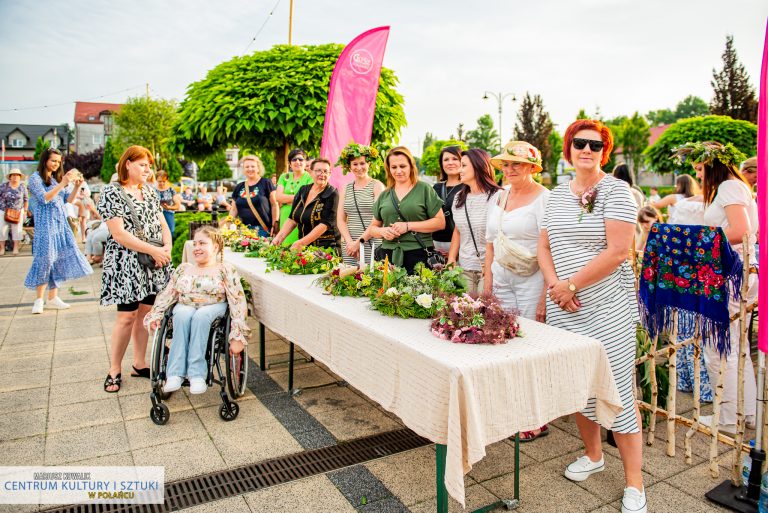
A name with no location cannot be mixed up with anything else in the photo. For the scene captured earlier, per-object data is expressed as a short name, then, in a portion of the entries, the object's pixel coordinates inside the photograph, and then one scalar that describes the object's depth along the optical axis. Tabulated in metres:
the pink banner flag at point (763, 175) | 2.59
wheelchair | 3.84
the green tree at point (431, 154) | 13.69
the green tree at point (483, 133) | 64.12
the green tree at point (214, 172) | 56.81
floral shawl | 3.16
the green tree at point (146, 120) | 41.03
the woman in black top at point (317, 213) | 5.38
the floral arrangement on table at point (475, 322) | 2.55
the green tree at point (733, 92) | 26.67
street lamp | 31.62
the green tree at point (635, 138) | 48.38
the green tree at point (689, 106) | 99.44
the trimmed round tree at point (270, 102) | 8.16
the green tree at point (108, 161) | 46.91
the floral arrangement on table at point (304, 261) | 4.43
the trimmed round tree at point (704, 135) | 18.66
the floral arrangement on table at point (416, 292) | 2.95
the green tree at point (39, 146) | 61.27
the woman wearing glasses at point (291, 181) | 6.72
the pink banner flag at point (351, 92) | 7.31
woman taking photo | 6.92
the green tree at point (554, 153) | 48.42
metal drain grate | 2.89
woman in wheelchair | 3.92
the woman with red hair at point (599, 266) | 2.75
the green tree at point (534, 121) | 37.22
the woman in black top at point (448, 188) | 4.71
